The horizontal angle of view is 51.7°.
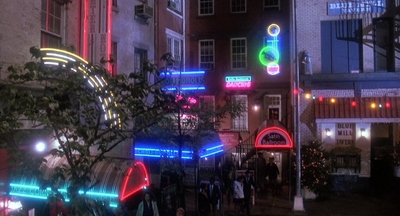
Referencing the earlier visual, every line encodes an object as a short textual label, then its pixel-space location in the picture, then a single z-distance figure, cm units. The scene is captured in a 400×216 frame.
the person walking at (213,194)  1572
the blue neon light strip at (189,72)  2121
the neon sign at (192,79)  2117
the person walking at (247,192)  1595
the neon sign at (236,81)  2391
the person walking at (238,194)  1582
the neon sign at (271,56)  2158
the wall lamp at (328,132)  2012
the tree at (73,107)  563
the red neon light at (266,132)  1947
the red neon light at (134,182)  1080
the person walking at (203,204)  1508
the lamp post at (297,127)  1686
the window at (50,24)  1277
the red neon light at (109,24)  1347
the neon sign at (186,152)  1622
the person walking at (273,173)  2028
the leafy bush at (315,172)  1836
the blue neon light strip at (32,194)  948
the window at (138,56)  1924
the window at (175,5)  2288
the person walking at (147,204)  1196
